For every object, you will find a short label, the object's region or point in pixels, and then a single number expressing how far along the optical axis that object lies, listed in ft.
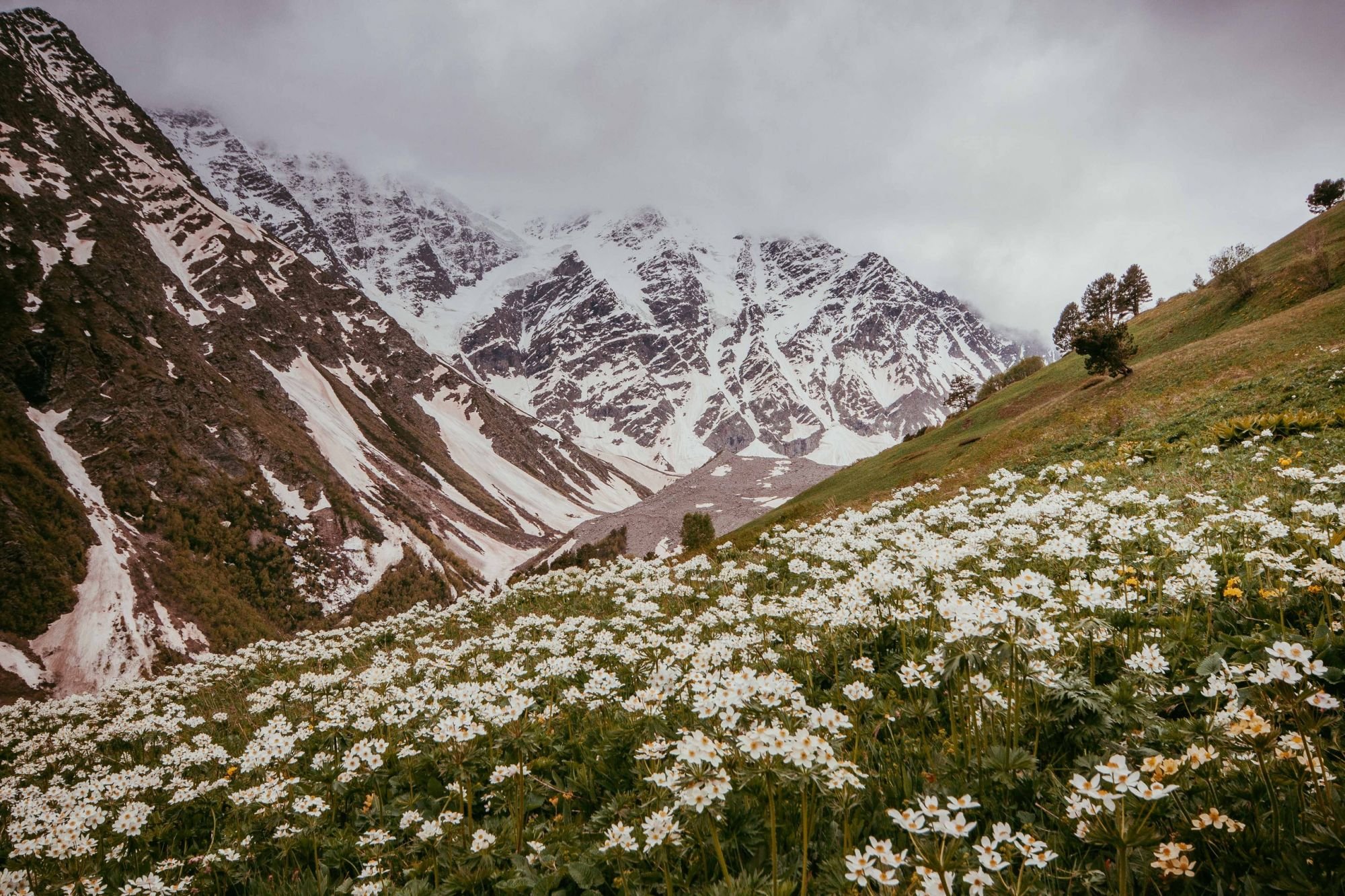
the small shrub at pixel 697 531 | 185.98
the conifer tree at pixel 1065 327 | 356.83
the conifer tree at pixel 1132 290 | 271.69
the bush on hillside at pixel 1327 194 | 230.07
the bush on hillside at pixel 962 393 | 339.57
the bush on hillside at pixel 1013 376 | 304.48
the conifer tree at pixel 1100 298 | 273.13
